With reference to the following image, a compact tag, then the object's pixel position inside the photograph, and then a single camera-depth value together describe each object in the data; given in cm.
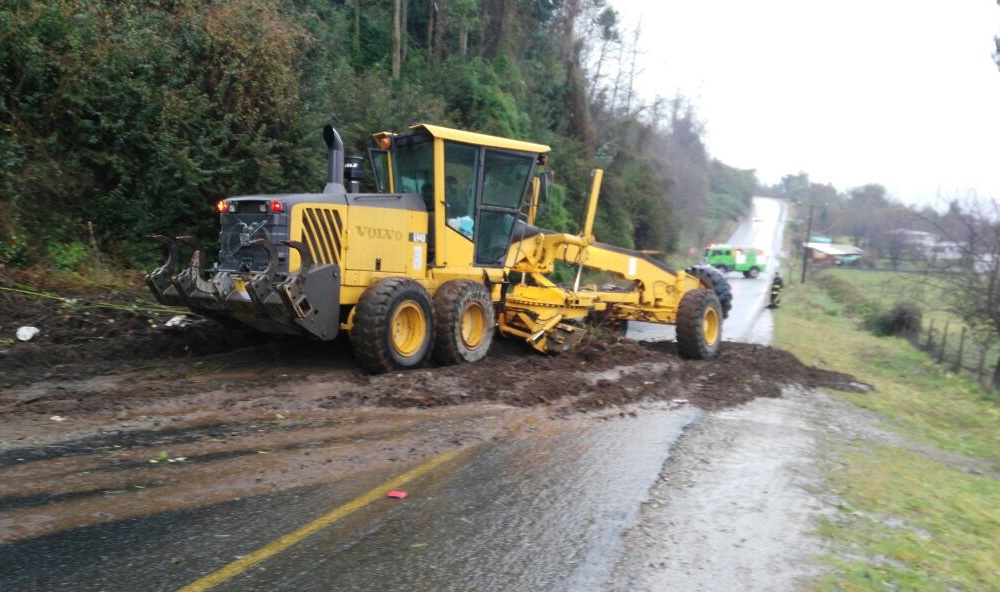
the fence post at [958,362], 1945
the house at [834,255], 6147
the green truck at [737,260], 4981
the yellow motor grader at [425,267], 810
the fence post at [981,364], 1830
